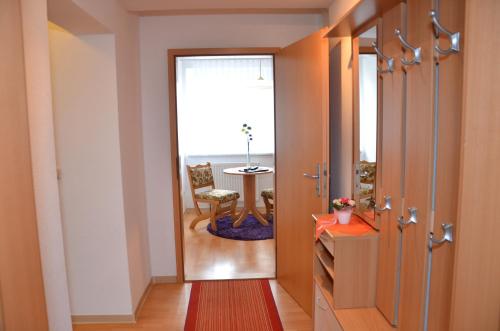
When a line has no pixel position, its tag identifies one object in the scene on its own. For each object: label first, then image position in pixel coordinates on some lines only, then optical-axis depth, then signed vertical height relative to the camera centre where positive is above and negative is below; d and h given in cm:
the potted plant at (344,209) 222 -49
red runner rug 273 -143
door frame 325 +41
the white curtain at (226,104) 595 +42
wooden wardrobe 115 -13
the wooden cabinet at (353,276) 200 -81
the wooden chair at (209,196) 501 -91
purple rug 471 -135
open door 254 -20
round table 507 -98
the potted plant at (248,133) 574 -6
